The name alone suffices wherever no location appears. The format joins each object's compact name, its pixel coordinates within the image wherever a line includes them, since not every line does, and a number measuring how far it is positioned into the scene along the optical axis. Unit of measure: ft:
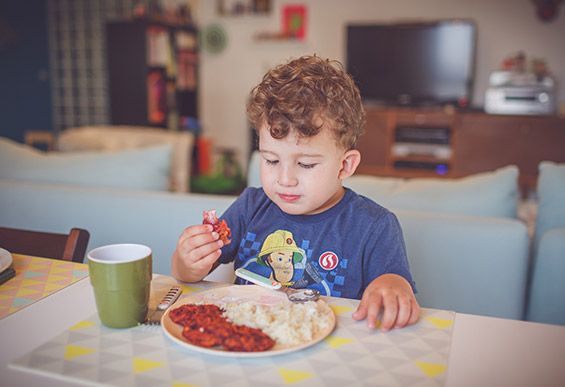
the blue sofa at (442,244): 4.39
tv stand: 15.34
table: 2.08
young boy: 3.14
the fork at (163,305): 2.52
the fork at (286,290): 2.77
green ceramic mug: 2.39
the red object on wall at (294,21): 18.04
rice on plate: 2.27
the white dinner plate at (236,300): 2.15
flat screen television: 16.21
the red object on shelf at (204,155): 18.75
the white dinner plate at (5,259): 3.00
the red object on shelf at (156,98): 17.34
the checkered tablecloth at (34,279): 2.74
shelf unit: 16.97
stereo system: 15.31
